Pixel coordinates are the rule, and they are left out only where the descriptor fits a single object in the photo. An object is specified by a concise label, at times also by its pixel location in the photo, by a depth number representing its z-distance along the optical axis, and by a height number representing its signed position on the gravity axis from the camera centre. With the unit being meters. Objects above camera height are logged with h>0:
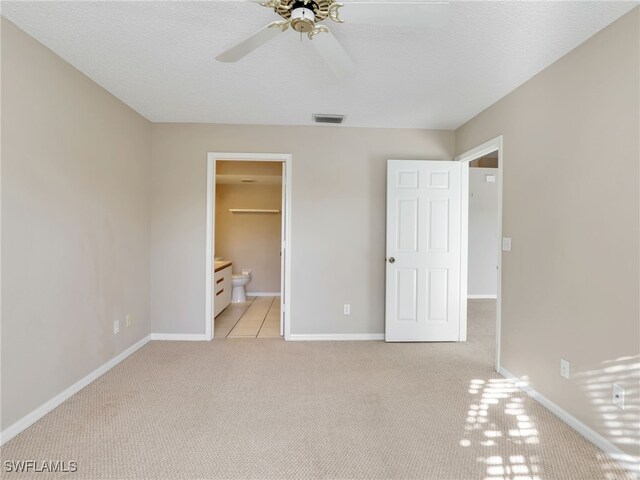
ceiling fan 1.40 +1.02
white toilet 5.66 -0.92
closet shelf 6.25 +0.51
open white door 3.60 -0.11
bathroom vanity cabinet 4.45 -0.76
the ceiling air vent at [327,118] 3.37 +1.28
